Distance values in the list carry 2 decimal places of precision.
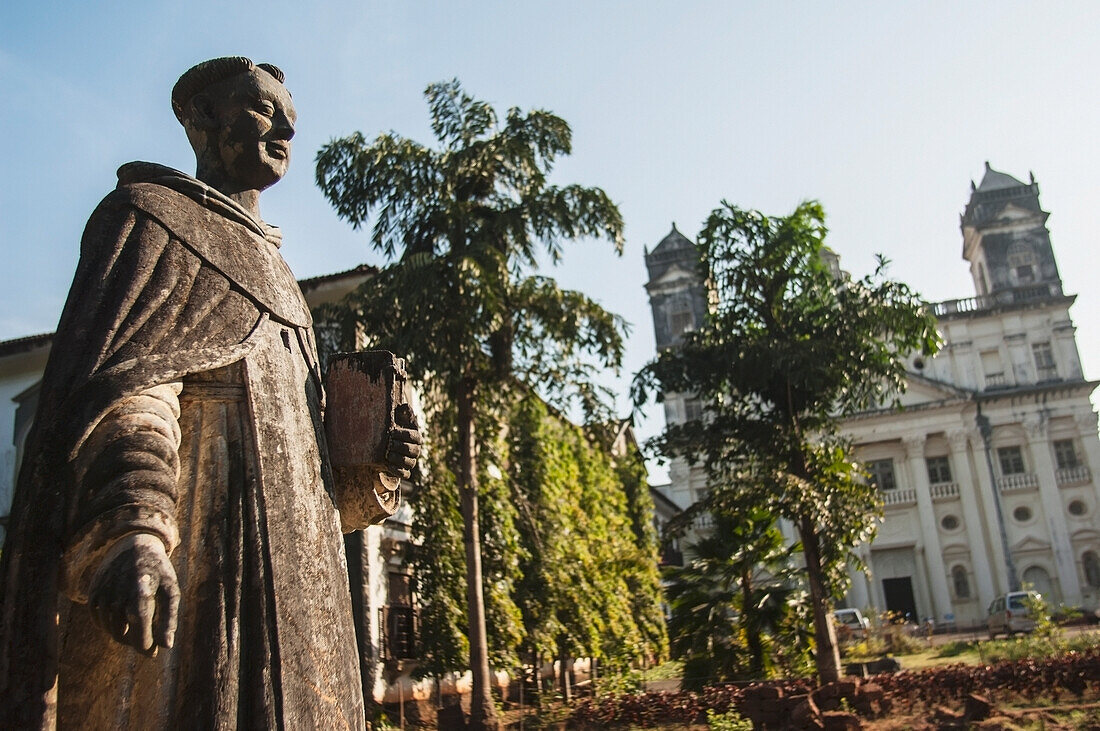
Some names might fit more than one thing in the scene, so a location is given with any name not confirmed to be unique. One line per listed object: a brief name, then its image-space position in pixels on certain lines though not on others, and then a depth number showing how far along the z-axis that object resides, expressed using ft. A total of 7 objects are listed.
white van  84.28
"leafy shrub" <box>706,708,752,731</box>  34.49
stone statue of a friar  6.23
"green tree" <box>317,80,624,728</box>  35.01
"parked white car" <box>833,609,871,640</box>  83.90
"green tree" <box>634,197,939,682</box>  39.50
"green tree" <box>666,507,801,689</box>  41.86
